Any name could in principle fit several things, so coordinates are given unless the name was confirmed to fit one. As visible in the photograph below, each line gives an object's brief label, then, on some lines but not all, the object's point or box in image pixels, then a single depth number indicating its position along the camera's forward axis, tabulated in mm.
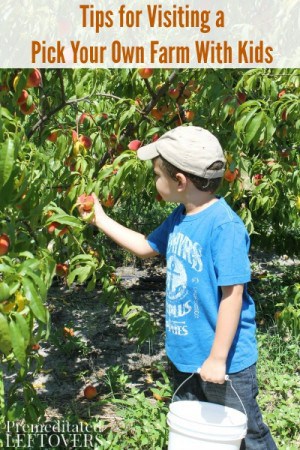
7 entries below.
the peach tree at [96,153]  1476
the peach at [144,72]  2402
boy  1721
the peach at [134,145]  2338
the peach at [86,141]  2315
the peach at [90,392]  2949
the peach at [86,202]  2041
